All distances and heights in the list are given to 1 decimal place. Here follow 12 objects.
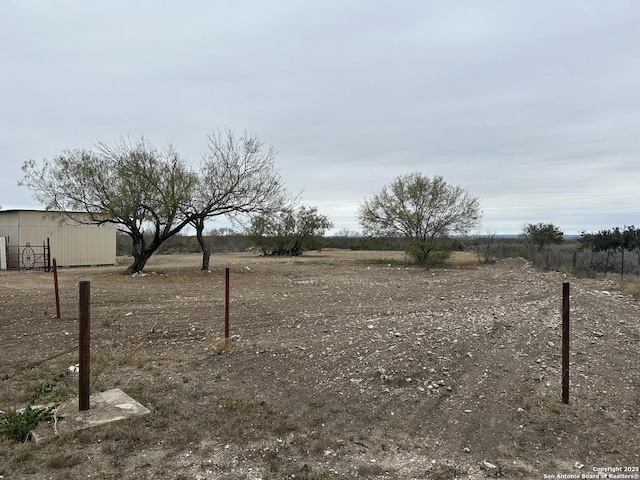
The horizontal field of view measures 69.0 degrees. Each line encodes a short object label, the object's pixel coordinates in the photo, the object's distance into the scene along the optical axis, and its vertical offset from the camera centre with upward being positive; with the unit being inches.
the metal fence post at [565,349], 176.1 -39.5
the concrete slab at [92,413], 148.9 -58.8
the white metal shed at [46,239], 927.7 +13.1
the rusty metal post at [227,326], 260.4 -44.9
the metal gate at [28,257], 919.7 -22.6
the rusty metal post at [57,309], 351.9 -48.0
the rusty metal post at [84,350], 165.5 -37.7
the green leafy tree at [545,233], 1412.4 +42.7
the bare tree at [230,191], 759.1 +91.4
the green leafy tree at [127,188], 706.2 +89.6
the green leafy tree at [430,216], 1039.0 +69.5
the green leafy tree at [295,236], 1673.2 +37.9
